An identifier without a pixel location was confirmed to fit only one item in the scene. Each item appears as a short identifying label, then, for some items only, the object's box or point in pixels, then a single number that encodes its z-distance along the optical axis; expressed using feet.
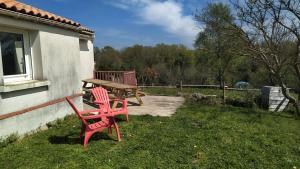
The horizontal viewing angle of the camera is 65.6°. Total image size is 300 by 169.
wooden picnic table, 27.25
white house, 14.62
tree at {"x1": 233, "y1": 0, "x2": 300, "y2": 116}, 25.78
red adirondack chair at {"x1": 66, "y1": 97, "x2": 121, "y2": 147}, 13.92
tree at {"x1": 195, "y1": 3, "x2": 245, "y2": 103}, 28.63
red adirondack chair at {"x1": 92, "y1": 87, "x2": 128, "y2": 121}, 15.86
